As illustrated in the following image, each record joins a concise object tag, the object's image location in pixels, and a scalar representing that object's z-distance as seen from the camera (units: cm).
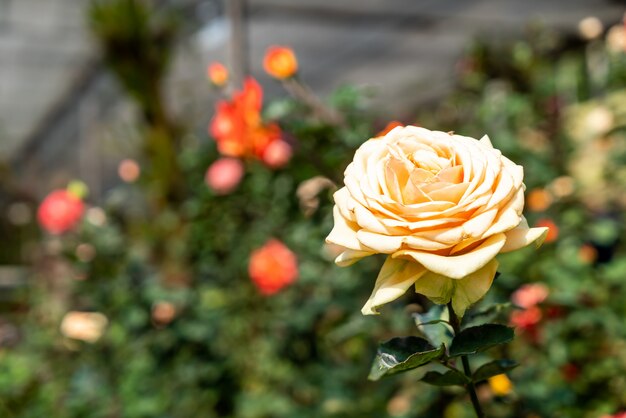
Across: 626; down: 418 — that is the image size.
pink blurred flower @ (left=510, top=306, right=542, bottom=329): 131
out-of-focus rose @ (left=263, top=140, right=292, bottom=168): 140
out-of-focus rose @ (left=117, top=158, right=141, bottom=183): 354
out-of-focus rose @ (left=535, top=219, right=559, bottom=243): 134
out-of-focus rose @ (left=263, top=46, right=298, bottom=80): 121
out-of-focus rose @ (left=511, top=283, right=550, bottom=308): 131
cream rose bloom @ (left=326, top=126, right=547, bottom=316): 63
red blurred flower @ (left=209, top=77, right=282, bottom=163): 134
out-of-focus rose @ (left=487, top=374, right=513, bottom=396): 94
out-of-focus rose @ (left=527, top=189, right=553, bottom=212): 154
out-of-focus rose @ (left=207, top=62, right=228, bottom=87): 132
